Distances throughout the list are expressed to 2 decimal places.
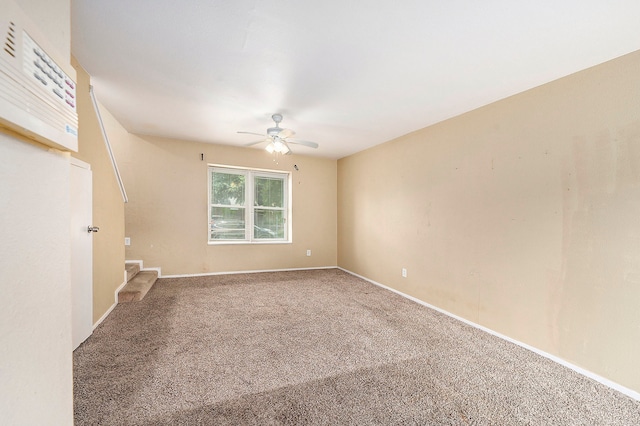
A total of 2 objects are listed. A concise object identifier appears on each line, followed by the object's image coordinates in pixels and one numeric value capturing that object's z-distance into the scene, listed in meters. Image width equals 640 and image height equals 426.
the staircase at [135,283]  3.20
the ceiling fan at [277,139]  3.07
